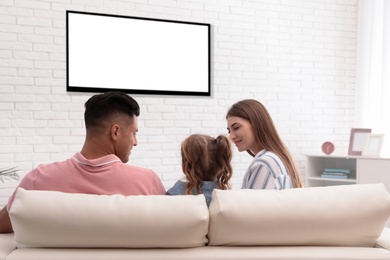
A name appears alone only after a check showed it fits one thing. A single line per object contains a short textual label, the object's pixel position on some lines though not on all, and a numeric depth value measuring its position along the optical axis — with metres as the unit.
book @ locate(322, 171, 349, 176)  5.93
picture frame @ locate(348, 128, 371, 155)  5.96
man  2.04
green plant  4.68
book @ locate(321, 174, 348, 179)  5.89
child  2.57
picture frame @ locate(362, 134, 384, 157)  5.78
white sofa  1.60
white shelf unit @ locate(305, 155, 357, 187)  6.04
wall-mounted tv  5.16
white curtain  6.11
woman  2.62
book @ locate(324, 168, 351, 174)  5.94
